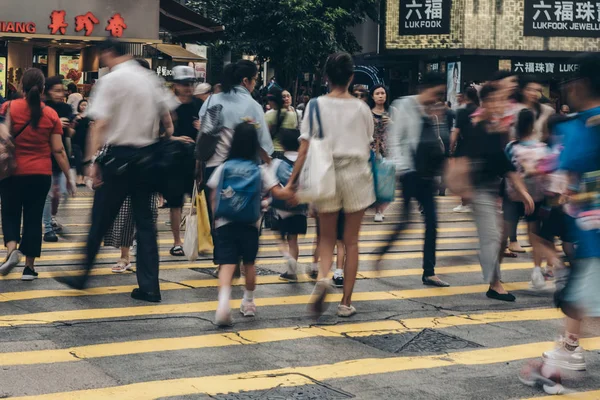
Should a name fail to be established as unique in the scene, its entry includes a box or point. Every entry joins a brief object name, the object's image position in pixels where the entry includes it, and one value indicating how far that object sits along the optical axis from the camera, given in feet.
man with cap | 33.76
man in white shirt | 24.58
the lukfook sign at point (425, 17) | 100.32
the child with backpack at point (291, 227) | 30.40
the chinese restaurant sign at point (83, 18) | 76.59
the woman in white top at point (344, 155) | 24.32
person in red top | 29.09
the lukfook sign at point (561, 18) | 100.99
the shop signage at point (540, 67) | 102.99
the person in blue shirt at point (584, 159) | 16.76
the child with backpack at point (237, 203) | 23.79
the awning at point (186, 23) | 80.84
